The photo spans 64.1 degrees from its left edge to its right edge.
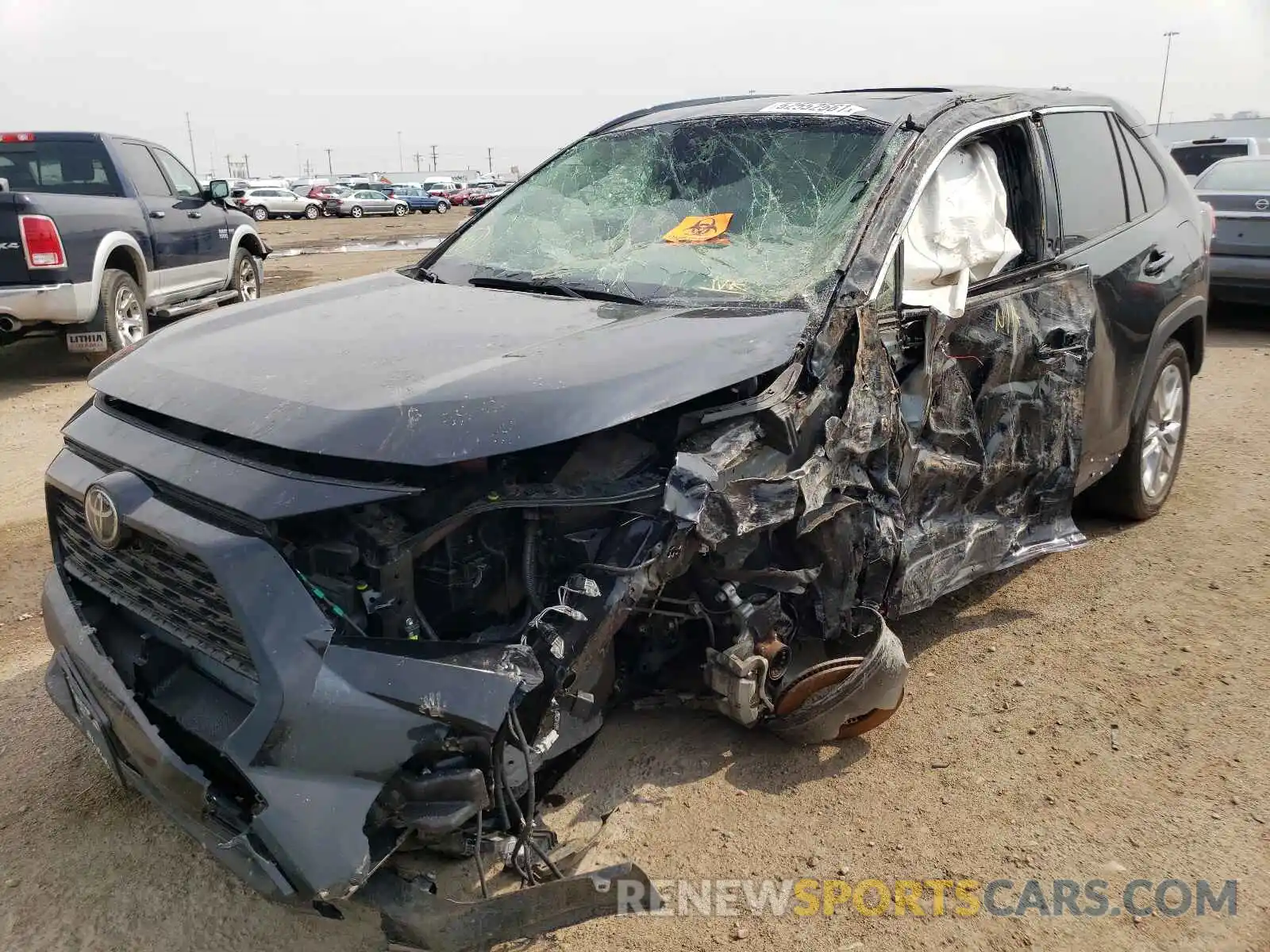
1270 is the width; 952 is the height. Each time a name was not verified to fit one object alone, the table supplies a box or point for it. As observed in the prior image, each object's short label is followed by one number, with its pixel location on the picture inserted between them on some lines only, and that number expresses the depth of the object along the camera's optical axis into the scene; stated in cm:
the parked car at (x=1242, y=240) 891
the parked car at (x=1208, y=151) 1364
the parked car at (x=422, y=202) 4750
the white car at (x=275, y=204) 3938
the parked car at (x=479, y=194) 4983
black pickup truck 768
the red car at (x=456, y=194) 5281
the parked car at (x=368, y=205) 4244
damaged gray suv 211
